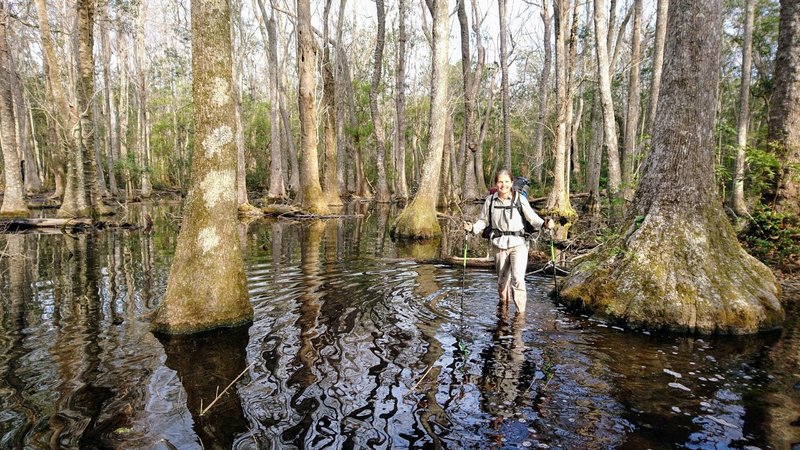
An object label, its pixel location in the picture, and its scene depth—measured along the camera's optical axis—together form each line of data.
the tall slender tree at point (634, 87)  18.44
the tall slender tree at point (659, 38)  15.83
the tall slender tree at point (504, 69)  25.19
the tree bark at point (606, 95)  16.09
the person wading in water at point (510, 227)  6.21
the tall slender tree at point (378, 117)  23.27
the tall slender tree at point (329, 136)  21.11
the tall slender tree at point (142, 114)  28.80
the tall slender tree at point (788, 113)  8.20
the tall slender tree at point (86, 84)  15.02
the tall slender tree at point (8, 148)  16.42
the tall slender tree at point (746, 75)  17.17
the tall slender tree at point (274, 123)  23.73
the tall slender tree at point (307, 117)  17.50
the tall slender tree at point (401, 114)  22.77
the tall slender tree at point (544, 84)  20.81
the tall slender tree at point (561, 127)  15.57
